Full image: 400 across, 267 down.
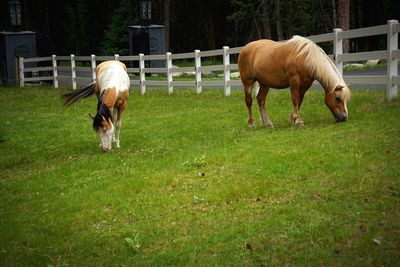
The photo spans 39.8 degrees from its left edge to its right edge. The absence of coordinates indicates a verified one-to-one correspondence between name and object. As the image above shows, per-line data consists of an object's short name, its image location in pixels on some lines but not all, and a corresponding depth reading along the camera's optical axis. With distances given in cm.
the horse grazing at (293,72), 892
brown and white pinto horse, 934
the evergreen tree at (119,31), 3812
